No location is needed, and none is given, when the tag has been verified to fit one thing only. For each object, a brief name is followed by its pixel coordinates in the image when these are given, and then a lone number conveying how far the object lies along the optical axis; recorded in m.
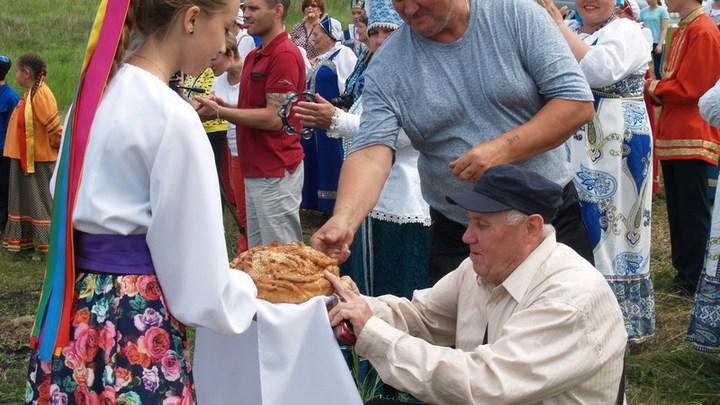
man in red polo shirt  5.67
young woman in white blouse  2.13
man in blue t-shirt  3.11
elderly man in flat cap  2.44
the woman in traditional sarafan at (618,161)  4.82
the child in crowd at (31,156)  7.98
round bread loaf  2.51
